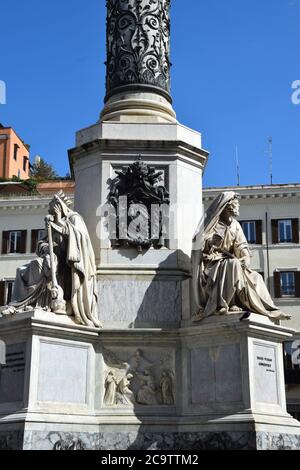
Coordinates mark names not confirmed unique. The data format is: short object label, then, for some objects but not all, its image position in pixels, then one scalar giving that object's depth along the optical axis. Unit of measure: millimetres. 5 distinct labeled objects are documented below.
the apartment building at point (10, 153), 62000
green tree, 74569
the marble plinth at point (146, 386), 10484
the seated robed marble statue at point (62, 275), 11500
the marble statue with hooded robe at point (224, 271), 11312
